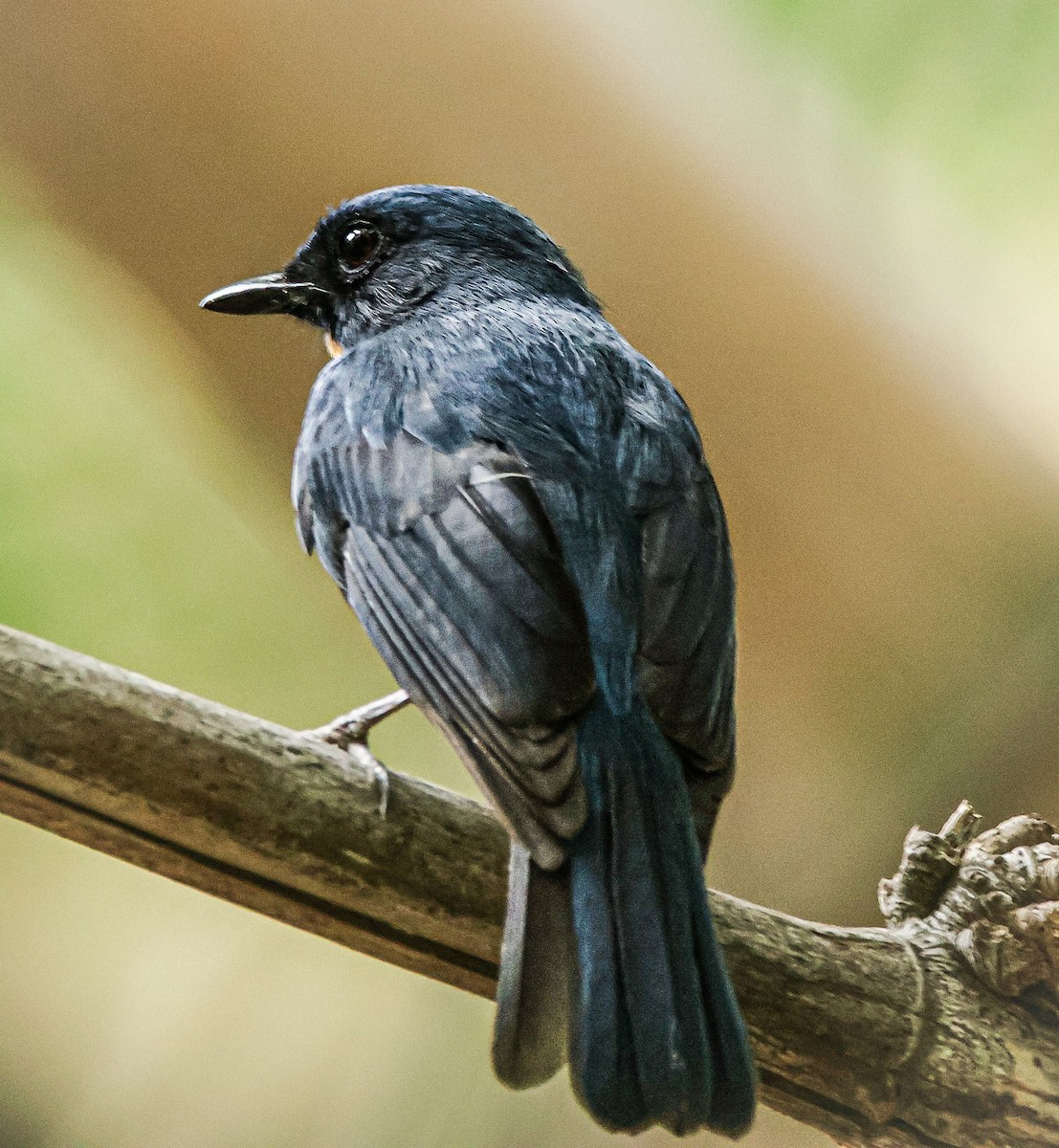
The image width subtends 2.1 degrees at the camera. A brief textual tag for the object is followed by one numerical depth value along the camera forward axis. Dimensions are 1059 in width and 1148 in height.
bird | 2.97
